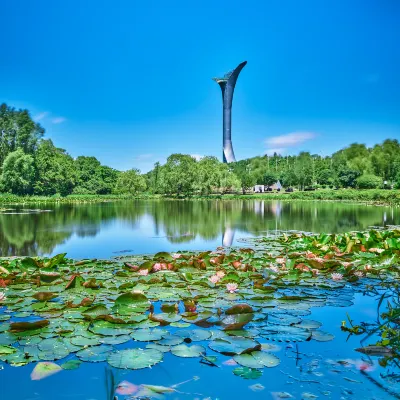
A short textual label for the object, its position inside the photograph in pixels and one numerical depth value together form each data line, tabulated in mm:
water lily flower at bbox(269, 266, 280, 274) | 4707
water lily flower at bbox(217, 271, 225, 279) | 4246
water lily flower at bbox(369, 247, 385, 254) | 5532
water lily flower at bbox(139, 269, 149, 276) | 4613
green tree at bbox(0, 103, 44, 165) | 41438
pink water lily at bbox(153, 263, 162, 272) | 4781
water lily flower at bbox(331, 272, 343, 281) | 4258
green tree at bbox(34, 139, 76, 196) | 42000
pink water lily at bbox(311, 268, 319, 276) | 4716
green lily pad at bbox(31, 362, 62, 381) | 2127
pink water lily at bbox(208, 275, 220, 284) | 4078
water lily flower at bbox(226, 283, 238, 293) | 3656
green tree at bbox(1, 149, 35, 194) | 36125
